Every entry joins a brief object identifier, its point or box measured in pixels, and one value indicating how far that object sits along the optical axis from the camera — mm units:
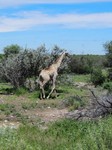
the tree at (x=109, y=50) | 38694
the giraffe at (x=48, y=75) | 20719
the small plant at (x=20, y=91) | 21178
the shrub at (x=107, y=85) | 23892
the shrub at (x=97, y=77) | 28734
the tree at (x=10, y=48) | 48869
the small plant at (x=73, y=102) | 17070
